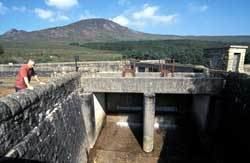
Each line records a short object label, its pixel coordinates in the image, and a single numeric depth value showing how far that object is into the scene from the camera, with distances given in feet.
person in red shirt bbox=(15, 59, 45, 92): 18.63
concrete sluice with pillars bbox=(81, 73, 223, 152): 31.89
